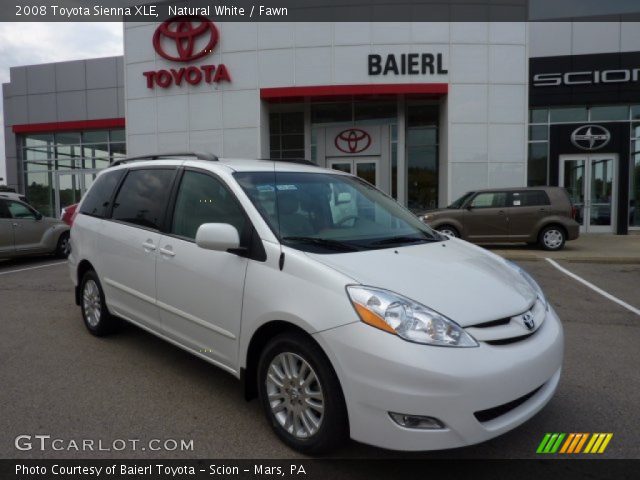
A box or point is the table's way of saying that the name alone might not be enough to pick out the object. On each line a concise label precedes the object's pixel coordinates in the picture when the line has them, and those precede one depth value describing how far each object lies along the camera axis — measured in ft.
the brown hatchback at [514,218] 40.68
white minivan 7.85
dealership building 52.11
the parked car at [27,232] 33.55
